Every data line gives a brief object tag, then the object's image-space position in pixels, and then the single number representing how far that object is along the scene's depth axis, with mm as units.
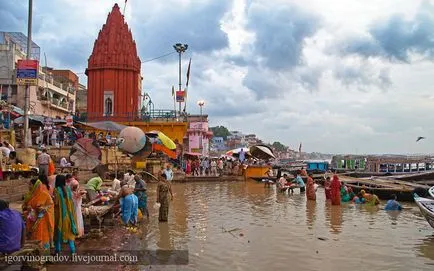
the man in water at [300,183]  21375
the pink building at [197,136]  48594
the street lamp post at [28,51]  14805
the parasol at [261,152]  30203
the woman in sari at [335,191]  15945
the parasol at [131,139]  21281
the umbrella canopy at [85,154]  17156
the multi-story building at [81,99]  52344
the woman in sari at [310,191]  17609
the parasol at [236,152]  32872
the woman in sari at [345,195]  17425
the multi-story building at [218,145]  78175
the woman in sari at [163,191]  10742
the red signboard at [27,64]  14172
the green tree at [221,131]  119312
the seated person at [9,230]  5570
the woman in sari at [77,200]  7711
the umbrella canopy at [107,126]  23797
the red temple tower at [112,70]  34031
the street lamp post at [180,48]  33750
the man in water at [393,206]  15180
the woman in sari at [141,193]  11133
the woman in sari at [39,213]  6223
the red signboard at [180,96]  32844
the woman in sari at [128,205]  9781
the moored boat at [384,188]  18578
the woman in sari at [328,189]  16969
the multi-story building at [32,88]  33250
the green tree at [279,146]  157375
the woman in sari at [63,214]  6788
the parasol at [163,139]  24344
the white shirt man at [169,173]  16906
